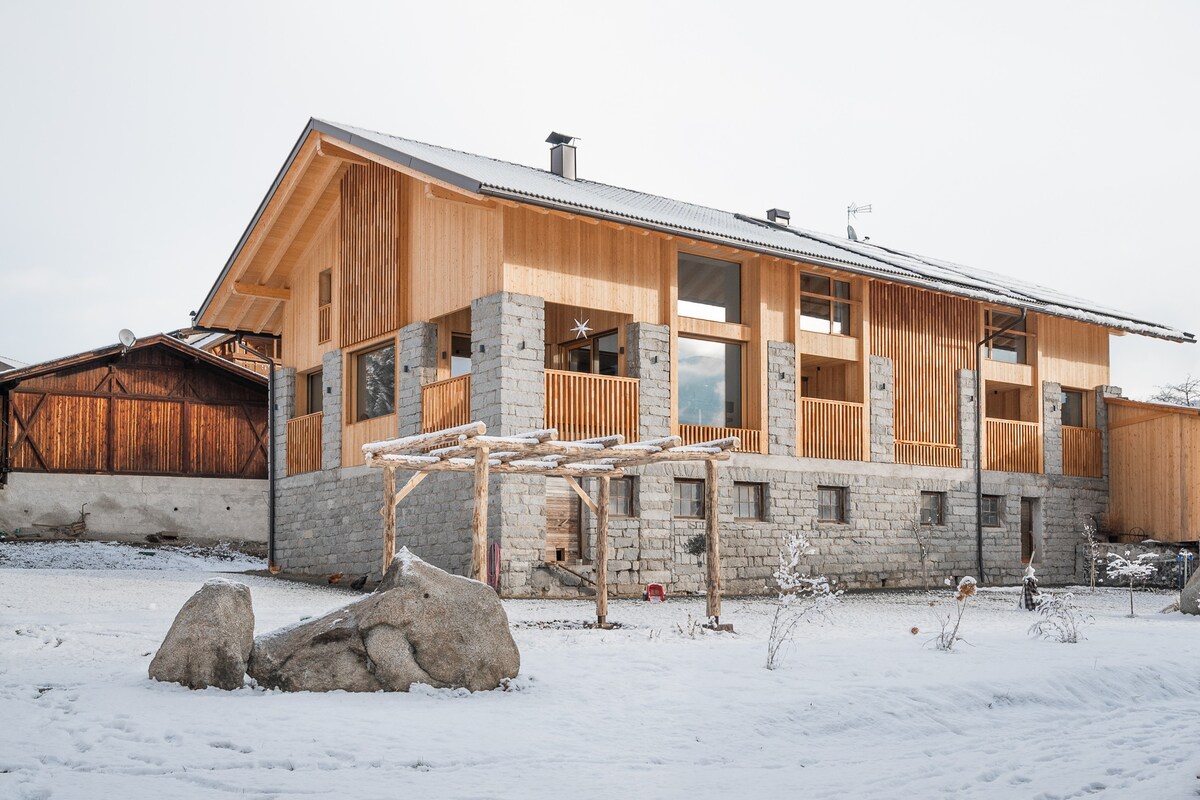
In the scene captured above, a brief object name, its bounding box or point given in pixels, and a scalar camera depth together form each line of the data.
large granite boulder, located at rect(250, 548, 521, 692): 9.15
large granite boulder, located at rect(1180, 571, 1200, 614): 16.88
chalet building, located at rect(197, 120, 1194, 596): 18.12
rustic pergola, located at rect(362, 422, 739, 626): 12.48
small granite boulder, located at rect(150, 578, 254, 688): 8.98
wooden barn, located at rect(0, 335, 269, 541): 26.23
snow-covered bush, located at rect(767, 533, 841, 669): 10.96
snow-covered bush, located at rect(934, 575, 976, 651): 12.29
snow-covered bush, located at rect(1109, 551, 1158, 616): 17.36
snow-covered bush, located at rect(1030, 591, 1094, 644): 13.29
